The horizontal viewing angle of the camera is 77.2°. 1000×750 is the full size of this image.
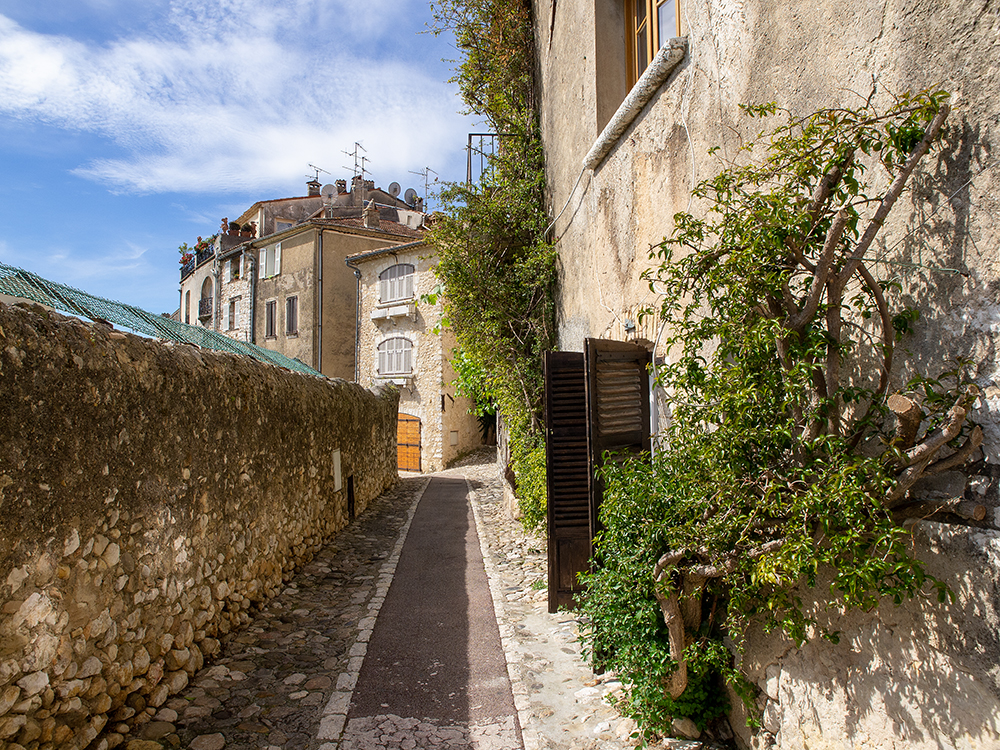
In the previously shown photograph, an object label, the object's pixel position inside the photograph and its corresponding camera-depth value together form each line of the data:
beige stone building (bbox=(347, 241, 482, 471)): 22.91
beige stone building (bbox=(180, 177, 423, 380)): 26.31
